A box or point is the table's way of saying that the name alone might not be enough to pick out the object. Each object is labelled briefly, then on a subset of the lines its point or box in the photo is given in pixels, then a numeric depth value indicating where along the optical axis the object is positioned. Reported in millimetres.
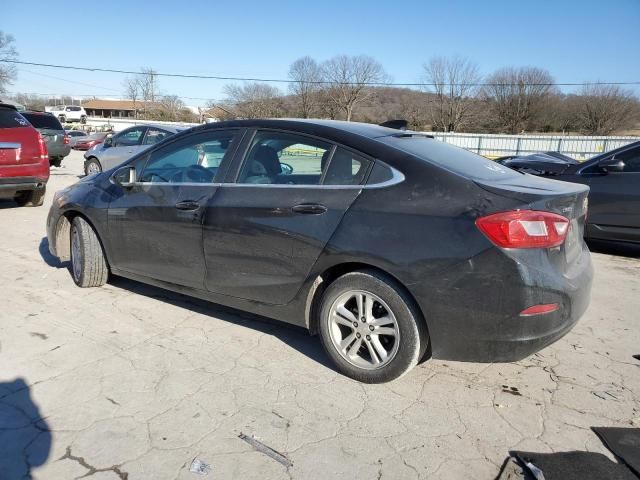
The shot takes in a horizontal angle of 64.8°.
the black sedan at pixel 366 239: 2684
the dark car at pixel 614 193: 6273
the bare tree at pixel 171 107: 66938
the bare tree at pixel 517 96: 59591
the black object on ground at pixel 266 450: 2393
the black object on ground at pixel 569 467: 2301
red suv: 7855
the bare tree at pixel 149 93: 75125
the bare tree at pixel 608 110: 51906
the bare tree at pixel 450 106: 61750
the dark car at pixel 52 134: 15992
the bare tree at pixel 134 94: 76800
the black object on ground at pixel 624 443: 2420
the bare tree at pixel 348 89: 55906
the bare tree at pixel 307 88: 51438
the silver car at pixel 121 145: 11078
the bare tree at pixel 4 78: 51781
